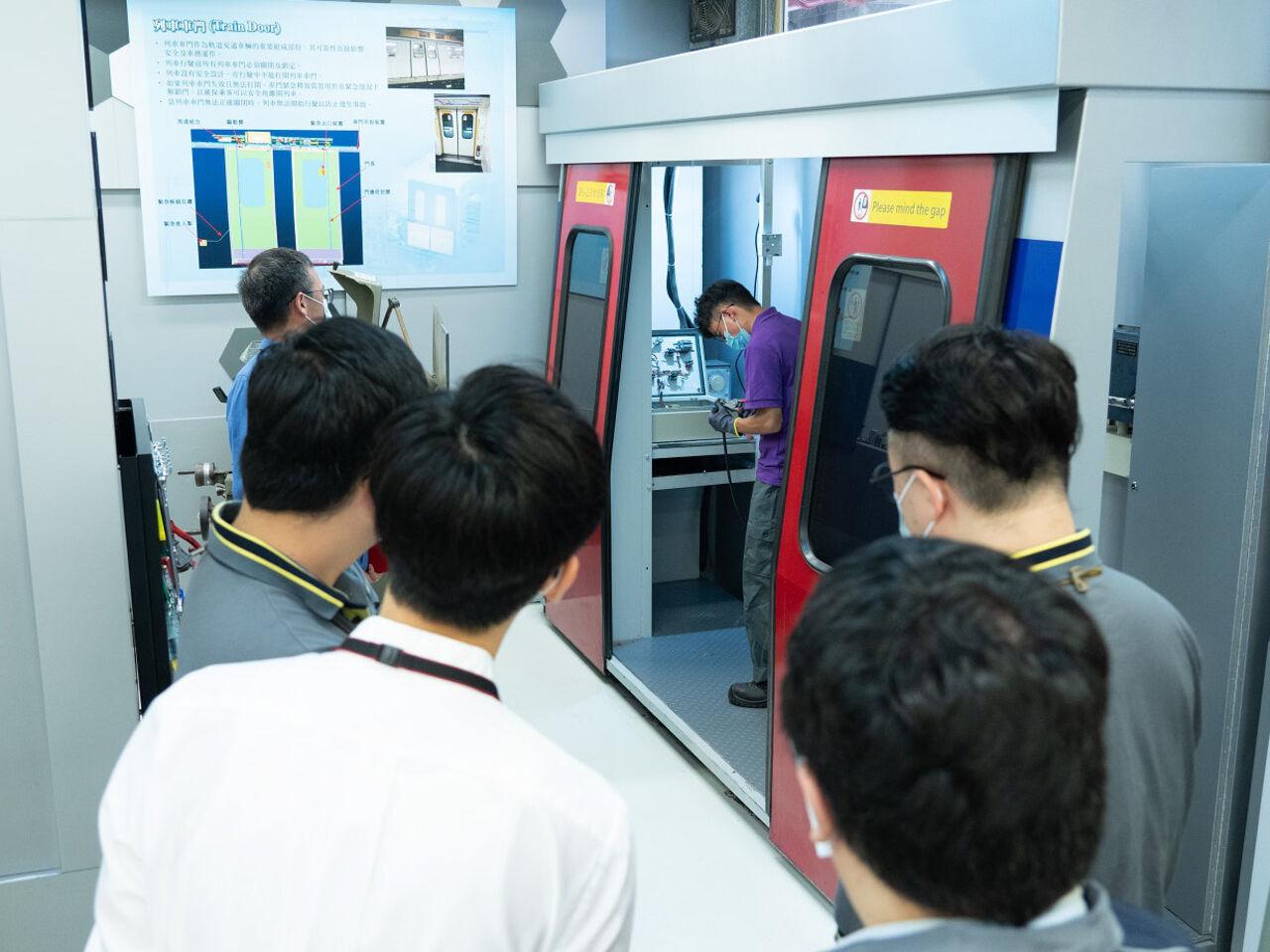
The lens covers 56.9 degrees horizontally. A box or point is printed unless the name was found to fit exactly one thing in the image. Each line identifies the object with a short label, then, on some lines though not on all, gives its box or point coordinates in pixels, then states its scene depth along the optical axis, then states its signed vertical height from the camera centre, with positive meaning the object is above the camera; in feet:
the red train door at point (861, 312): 8.36 -0.60
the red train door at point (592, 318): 15.16 -1.16
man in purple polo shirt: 13.33 -2.03
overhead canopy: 7.32 +1.16
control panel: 16.98 -1.92
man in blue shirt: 11.76 -0.61
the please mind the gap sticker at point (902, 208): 8.72 +0.21
